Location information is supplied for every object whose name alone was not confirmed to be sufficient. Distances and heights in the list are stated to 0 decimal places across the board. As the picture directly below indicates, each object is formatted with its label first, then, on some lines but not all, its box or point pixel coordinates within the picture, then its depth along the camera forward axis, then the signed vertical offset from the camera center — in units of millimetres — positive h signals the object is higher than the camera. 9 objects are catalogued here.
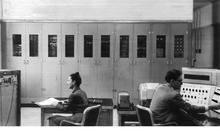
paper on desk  3916 -531
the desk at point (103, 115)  3973 -693
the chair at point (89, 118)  3361 -618
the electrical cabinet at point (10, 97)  4332 -527
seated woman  3717 -561
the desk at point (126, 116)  3696 -660
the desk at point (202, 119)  3202 -611
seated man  3297 -452
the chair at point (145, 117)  3118 -563
